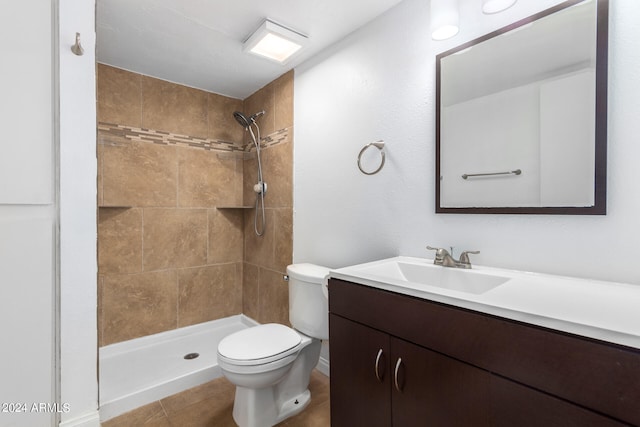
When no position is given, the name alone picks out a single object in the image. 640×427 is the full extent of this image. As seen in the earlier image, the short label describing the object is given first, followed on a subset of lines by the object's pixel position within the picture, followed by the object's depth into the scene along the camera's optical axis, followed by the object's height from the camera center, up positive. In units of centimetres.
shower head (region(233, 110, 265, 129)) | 253 +81
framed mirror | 99 +37
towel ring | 162 +35
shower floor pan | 172 -111
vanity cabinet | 63 -43
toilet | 145 -75
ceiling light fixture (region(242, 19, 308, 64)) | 172 +107
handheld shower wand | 256 +31
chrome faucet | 124 -21
